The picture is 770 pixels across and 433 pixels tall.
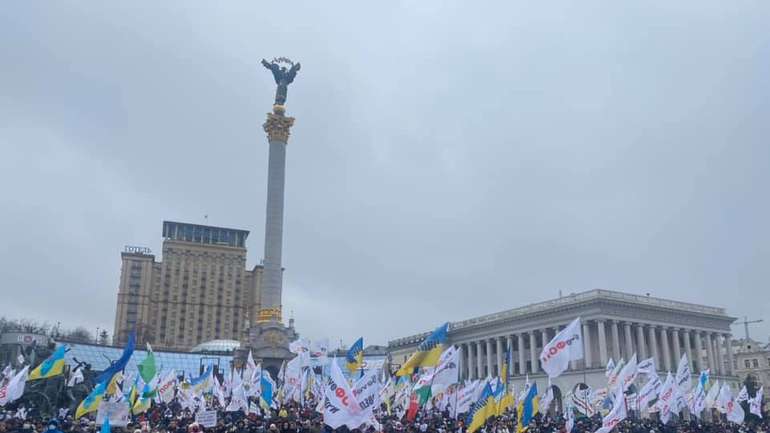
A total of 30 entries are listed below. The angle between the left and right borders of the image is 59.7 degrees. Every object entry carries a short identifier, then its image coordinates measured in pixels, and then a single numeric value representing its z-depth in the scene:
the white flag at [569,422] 24.32
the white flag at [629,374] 27.53
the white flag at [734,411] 32.03
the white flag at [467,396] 32.75
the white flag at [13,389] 25.64
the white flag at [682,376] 32.31
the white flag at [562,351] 22.16
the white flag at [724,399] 32.84
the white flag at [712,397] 35.69
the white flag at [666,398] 30.39
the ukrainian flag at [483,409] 20.67
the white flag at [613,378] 30.24
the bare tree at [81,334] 125.78
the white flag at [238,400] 31.00
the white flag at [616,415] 22.37
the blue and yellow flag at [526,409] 23.06
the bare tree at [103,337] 111.96
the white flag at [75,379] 34.88
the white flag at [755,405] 34.53
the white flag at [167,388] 35.41
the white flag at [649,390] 30.34
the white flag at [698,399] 32.91
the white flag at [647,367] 31.94
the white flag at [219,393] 36.44
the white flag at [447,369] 24.78
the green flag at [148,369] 30.61
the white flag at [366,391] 19.39
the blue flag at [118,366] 22.09
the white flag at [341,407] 18.73
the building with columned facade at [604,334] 66.56
